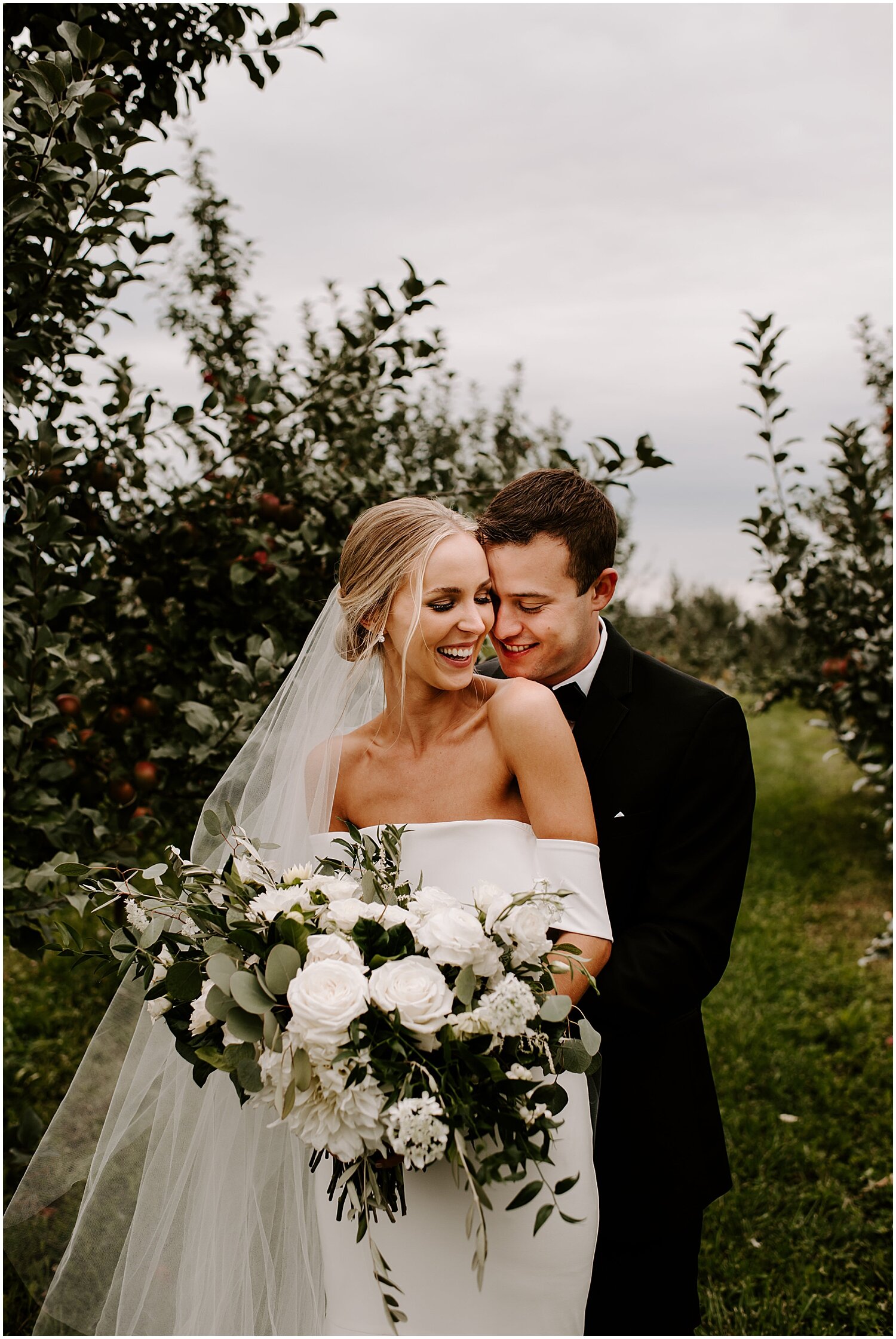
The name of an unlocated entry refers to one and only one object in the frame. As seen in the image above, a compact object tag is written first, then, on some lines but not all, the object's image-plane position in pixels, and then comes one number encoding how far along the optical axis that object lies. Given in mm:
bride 1961
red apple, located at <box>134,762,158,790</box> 2941
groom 2318
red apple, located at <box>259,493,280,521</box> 3119
